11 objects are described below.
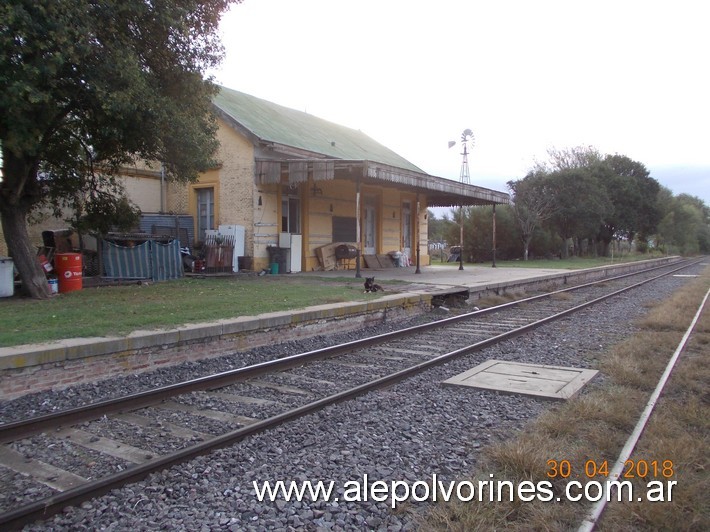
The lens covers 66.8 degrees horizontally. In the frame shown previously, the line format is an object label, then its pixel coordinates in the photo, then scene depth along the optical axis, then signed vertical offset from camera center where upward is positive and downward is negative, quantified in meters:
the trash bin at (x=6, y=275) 10.40 -0.39
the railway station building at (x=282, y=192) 16.62 +2.13
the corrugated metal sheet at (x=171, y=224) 17.19 +0.95
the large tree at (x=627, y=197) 45.62 +4.46
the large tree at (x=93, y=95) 7.64 +2.63
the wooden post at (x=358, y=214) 15.30 +1.07
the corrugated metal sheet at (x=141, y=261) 13.91 -0.19
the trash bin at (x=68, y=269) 11.34 -0.32
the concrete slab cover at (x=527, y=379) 5.53 -1.44
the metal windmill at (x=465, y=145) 49.38 +9.69
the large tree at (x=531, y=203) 35.72 +3.19
